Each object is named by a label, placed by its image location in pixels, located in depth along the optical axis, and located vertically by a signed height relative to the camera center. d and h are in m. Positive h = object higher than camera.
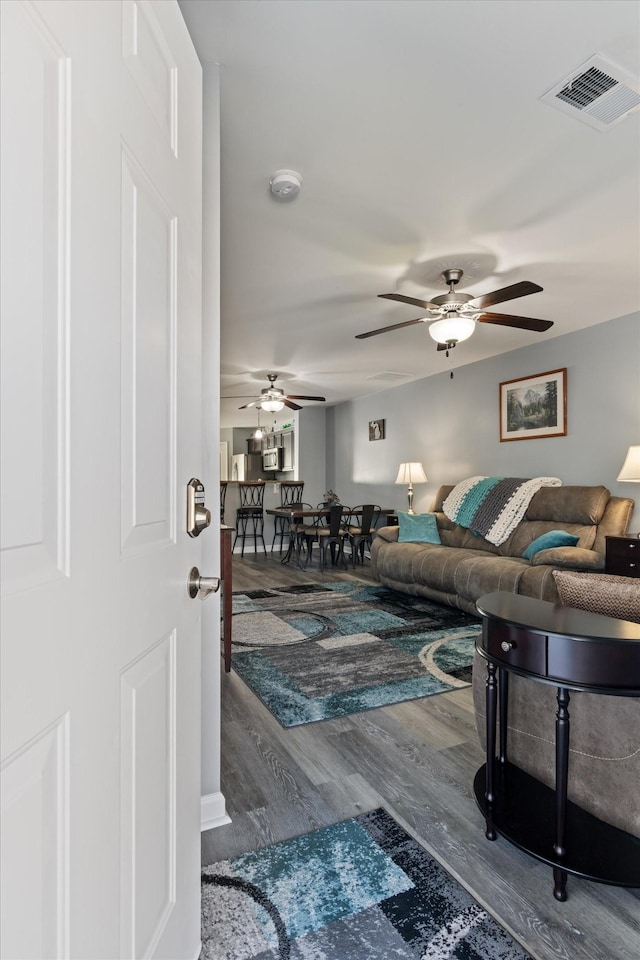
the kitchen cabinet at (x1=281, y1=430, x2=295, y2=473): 10.62 +0.45
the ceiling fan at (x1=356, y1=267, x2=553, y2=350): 3.32 +1.06
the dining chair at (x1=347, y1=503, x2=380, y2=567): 6.77 -0.77
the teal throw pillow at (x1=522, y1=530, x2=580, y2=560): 4.12 -0.57
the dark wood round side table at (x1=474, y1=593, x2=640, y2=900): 1.29 -0.60
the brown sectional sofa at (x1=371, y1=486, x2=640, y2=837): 1.42 -0.78
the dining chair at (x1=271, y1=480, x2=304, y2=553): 8.19 -0.44
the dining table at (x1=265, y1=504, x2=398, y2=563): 6.79 -0.58
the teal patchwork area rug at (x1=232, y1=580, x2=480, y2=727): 2.67 -1.19
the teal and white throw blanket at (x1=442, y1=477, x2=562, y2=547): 4.86 -0.32
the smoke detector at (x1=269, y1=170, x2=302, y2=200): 2.32 +1.35
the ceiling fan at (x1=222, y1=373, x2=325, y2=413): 6.08 +0.88
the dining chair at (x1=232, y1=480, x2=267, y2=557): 7.71 -0.61
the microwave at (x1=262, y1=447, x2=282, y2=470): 11.10 +0.29
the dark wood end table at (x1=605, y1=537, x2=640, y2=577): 3.58 -0.61
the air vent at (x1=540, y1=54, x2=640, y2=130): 1.75 +1.38
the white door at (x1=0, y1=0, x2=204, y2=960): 0.50 -0.01
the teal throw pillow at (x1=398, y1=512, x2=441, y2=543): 5.48 -0.62
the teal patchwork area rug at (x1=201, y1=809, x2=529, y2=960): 1.21 -1.14
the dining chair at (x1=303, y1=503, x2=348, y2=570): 6.56 -0.81
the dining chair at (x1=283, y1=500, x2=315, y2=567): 6.73 -0.78
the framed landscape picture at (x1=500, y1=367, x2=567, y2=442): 4.90 +0.67
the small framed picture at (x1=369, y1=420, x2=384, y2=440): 7.71 +0.65
